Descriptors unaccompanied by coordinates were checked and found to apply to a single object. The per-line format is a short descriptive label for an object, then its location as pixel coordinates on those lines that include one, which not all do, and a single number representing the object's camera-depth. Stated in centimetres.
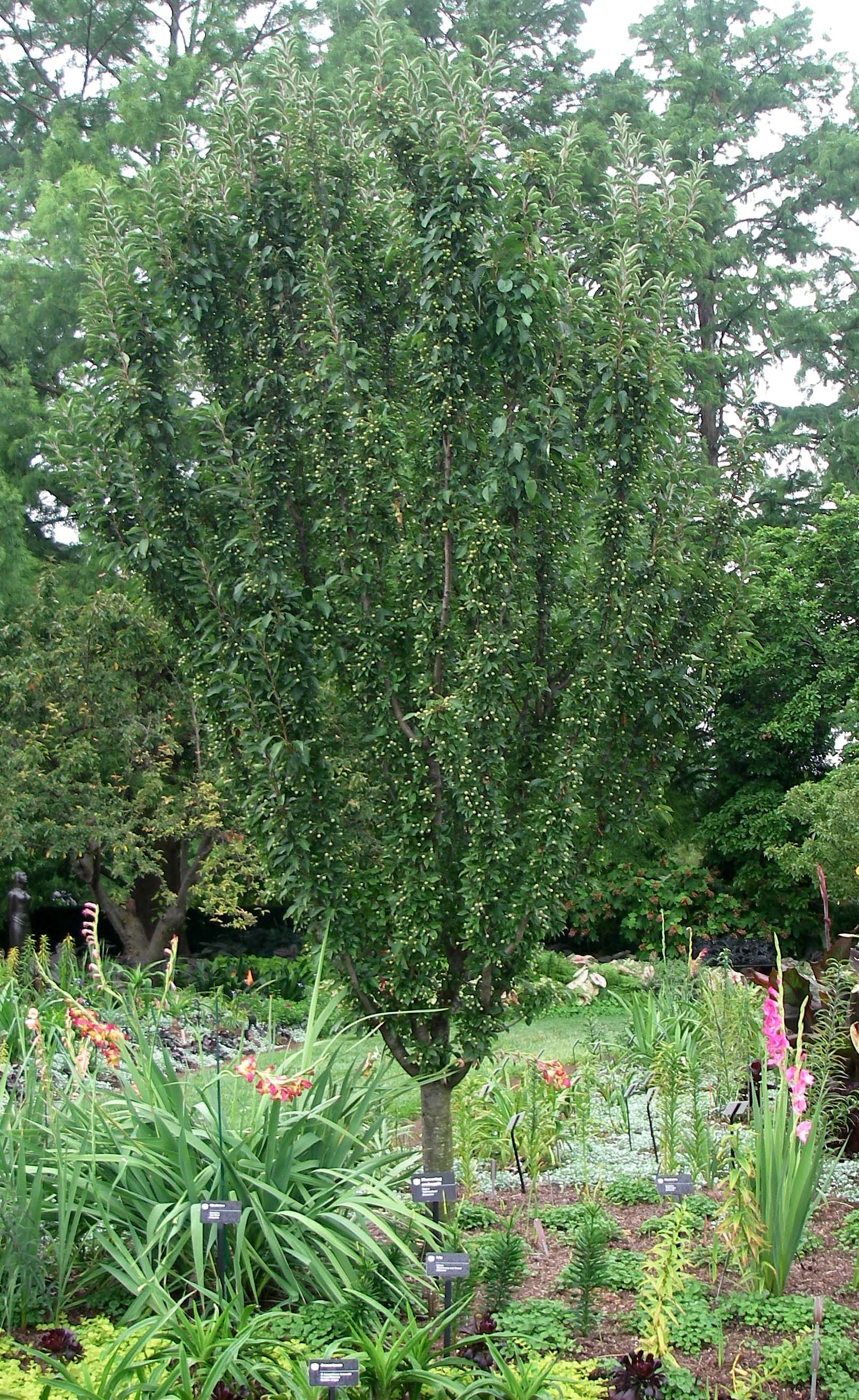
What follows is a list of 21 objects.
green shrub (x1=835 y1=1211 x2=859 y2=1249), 445
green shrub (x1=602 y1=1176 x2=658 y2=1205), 509
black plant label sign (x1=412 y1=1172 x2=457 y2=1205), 375
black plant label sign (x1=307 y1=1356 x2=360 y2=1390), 289
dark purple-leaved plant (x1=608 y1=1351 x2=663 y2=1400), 317
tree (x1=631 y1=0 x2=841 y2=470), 1827
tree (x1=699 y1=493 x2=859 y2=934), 1420
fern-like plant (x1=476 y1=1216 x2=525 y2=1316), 370
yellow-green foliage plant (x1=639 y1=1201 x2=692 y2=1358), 345
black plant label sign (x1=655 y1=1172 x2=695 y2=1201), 401
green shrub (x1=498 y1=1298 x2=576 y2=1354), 351
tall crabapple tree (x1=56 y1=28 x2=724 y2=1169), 409
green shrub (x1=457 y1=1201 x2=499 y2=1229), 463
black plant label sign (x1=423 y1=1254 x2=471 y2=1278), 333
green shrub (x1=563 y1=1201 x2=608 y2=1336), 359
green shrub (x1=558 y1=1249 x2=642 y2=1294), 402
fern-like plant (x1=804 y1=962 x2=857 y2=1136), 454
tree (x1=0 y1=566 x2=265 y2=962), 1209
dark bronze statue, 1200
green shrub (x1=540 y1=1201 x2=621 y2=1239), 468
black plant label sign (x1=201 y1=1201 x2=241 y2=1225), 347
